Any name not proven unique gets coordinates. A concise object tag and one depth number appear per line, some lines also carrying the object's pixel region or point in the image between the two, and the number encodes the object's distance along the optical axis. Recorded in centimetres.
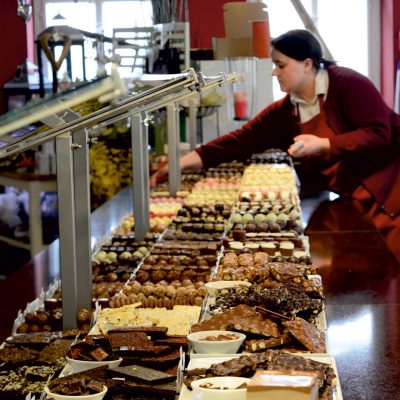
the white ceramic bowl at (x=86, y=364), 229
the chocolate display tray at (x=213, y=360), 213
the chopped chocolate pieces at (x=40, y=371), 271
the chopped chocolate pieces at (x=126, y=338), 243
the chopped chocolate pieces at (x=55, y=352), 282
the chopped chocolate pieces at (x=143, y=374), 214
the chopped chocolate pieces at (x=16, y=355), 284
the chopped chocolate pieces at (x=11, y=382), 262
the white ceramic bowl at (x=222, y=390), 188
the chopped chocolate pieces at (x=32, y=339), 296
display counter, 264
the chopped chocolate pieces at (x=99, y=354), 231
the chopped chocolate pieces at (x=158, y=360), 230
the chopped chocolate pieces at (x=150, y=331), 252
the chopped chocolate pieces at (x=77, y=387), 206
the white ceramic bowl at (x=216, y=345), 222
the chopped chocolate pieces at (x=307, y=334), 222
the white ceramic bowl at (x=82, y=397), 202
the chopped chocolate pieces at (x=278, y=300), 247
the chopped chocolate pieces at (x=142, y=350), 235
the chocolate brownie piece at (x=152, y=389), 210
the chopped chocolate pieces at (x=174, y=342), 245
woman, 494
